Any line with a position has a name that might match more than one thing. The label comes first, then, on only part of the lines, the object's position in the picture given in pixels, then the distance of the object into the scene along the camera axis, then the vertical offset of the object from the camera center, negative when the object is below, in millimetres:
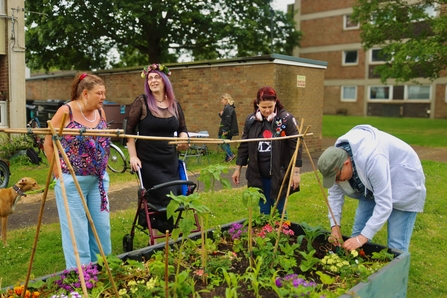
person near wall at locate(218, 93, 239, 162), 10250 -225
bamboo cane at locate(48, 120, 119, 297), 2074 -374
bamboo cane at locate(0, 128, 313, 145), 2141 -127
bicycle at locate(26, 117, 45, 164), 9344 -933
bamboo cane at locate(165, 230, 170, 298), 2391 -971
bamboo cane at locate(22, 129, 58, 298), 2171 -534
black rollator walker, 3633 -926
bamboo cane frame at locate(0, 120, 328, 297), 2117 -131
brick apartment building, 28734 +2914
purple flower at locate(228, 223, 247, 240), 3537 -991
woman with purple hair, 3885 -194
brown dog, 4492 -962
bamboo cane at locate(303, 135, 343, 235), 3290 -766
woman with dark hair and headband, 4066 -321
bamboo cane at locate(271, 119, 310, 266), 3170 -416
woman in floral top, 3201 -367
